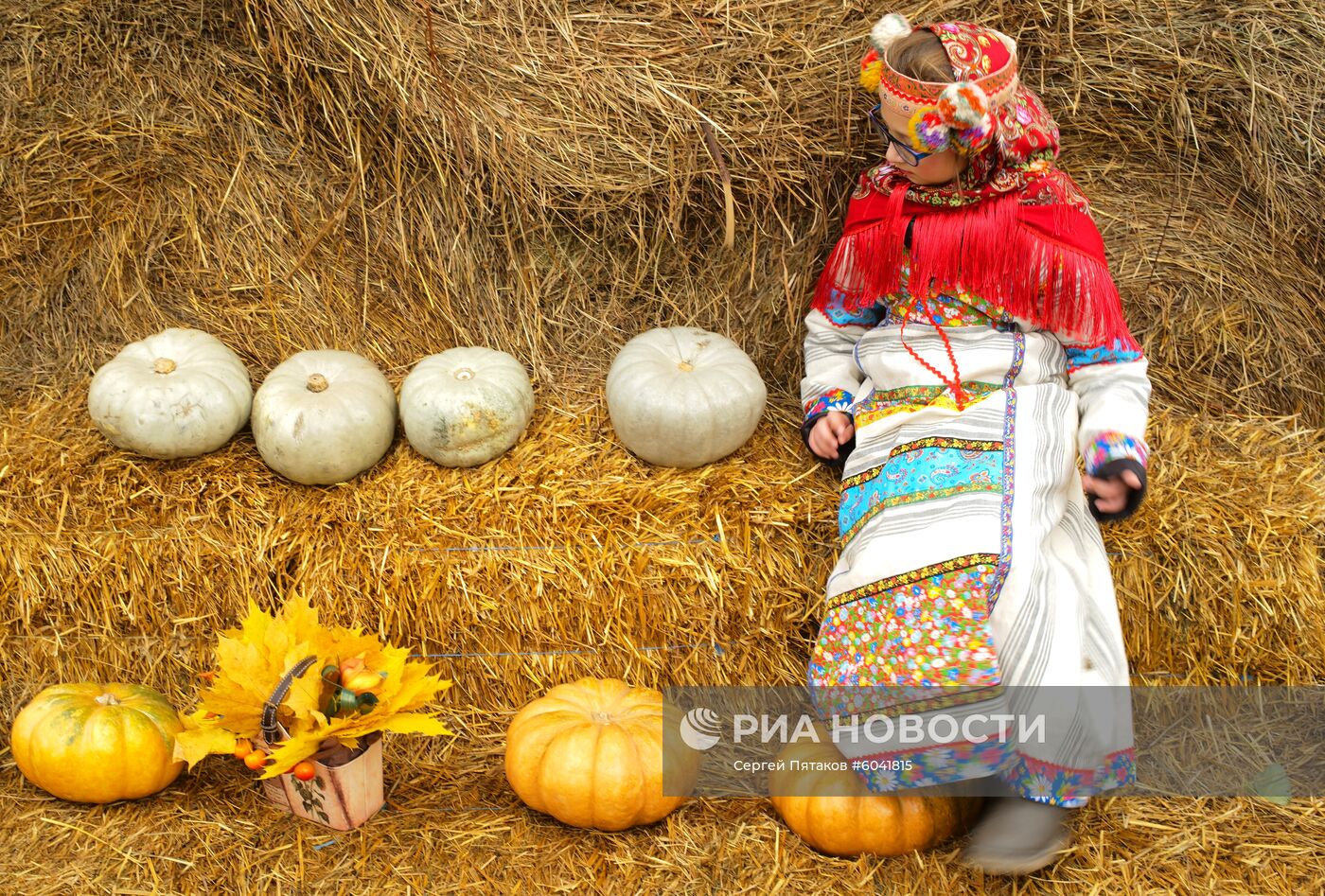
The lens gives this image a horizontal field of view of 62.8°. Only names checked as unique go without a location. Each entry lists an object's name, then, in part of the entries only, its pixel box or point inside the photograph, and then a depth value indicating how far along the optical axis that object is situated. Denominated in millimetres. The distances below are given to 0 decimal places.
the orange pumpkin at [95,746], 2350
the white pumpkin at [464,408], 2625
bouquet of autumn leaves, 2143
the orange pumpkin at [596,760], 2273
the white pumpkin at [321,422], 2580
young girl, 2125
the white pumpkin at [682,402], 2584
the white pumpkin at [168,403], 2627
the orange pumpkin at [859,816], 2277
